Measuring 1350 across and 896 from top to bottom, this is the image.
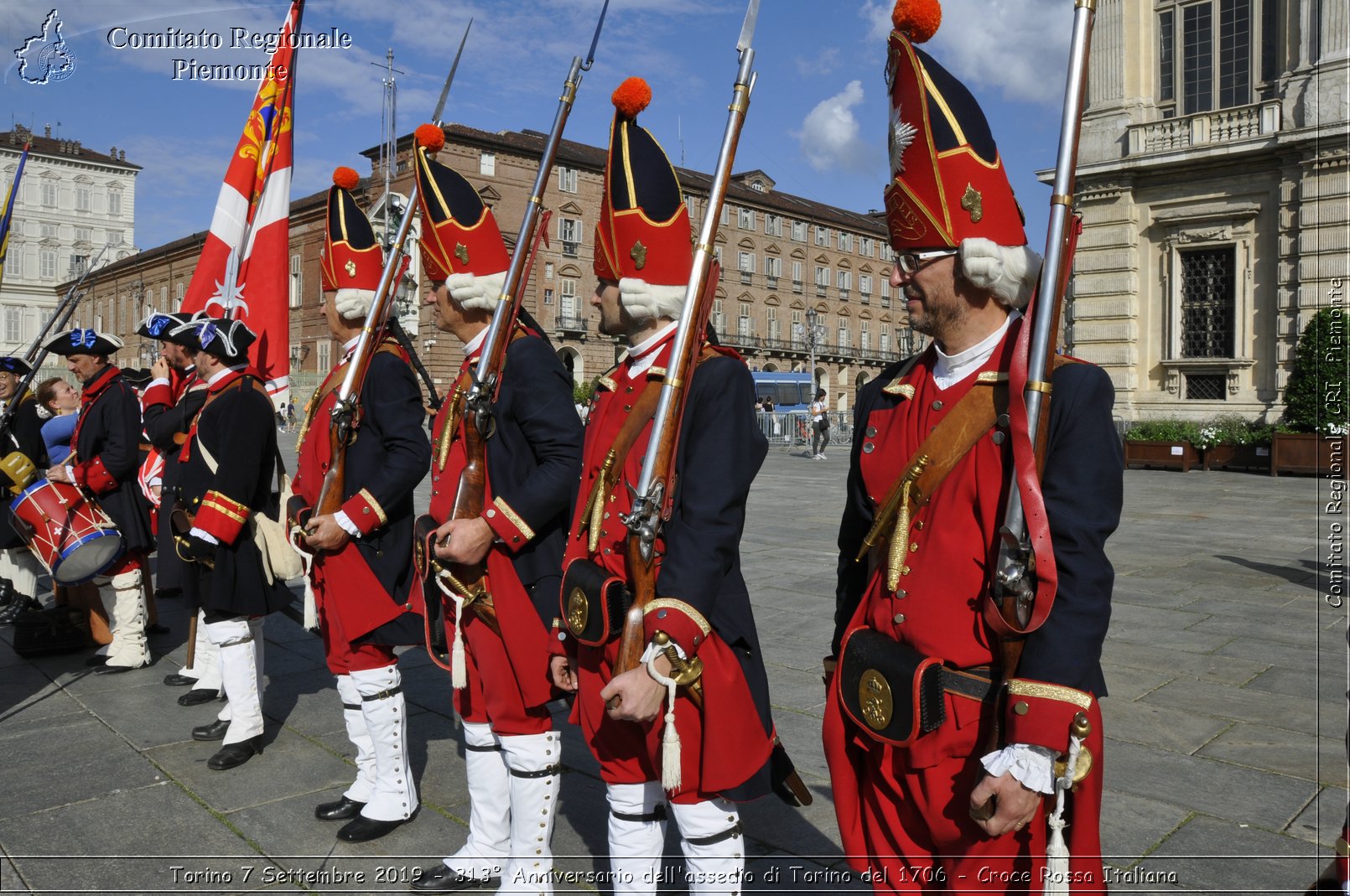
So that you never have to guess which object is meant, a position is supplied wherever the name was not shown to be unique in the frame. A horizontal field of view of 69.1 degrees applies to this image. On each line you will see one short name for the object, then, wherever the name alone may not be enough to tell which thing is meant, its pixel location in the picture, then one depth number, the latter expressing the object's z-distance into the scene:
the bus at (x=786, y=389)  50.03
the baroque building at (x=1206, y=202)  21.34
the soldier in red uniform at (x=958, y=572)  1.90
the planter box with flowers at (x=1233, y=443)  21.78
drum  6.52
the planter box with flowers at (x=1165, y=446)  22.44
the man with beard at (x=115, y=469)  6.85
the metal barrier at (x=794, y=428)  37.09
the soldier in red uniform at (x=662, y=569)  2.62
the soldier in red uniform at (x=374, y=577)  4.07
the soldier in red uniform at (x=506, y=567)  3.36
